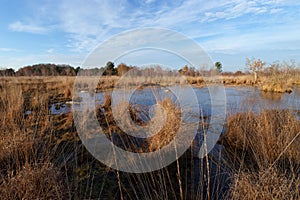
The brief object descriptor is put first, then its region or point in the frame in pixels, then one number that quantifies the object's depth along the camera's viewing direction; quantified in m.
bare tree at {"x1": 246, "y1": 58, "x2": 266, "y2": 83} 15.18
